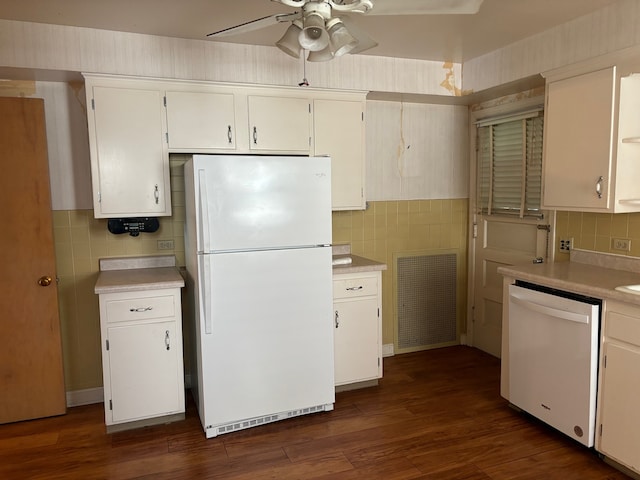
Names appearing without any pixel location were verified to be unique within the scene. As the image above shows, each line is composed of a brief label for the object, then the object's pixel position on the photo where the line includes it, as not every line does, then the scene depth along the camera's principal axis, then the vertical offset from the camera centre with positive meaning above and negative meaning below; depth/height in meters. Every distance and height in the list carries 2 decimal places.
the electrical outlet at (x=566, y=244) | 3.35 -0.36
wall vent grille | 4.27 -0.96
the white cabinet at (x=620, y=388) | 2.30 -0.97
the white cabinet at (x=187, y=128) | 3.02 +0.48
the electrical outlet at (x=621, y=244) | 2.93 -0.32
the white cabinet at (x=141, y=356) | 2.84 -0.95
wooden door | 2.99 -0.49
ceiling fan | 1.79 +0.70
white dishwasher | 2.49 -0.92
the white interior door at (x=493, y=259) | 3.81 -0.55
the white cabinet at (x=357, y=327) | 3.35 -0.93
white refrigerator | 2.77 -0.53
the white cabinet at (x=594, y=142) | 2.64 +0.30
